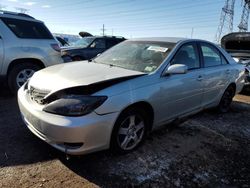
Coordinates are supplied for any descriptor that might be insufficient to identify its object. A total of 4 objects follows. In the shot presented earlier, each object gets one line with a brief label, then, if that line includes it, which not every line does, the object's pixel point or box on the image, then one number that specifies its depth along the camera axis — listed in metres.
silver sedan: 2.07
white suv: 4.04
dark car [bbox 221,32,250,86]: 6.11
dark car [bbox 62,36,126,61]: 7.29
